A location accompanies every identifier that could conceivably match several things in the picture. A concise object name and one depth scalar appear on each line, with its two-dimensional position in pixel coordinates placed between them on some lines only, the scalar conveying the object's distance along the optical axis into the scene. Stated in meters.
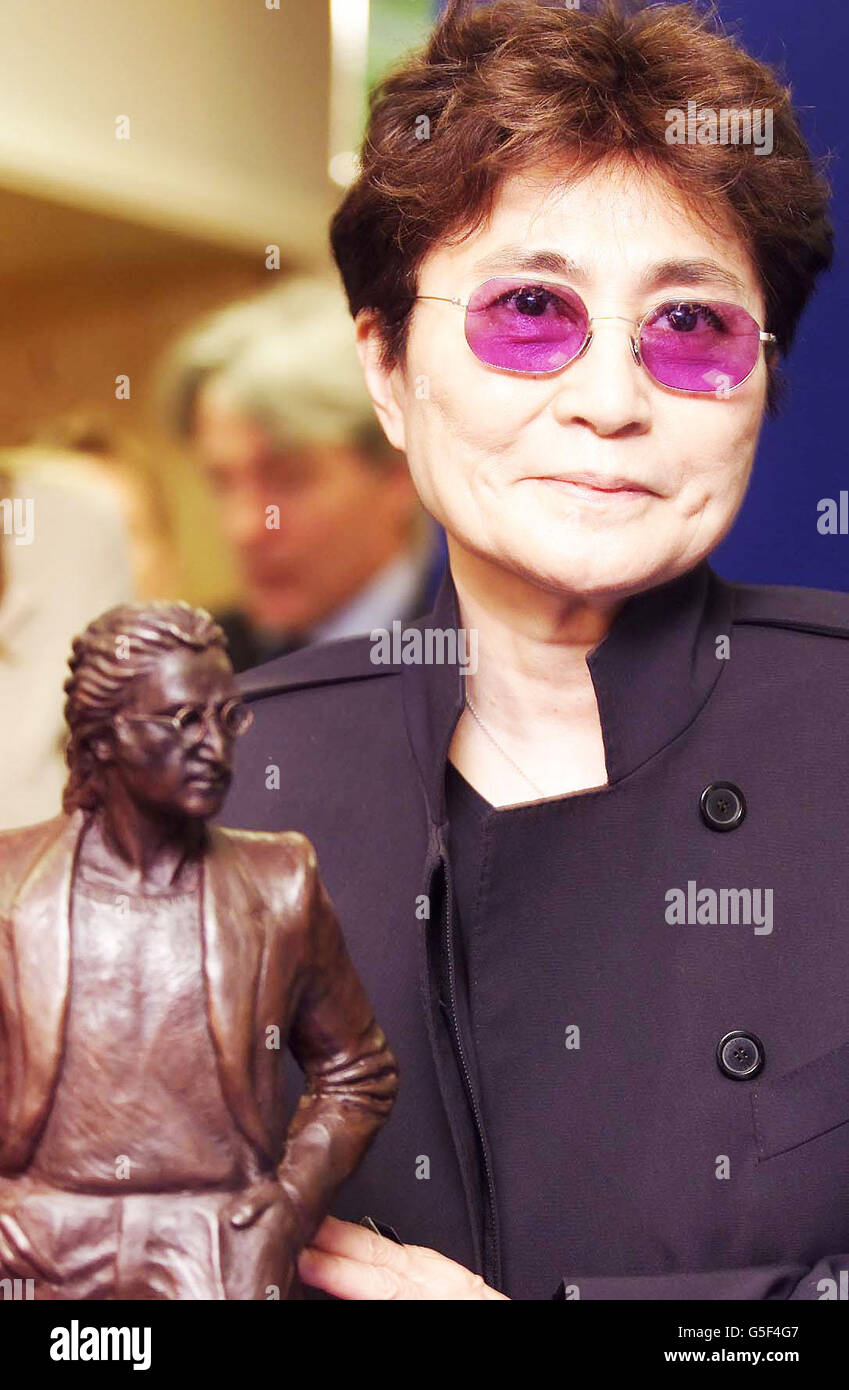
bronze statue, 0.89
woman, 1.23
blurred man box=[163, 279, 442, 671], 2.30
